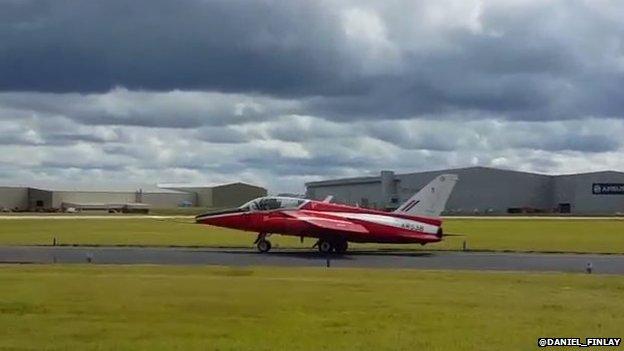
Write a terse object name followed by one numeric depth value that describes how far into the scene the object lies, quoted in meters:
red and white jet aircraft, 44.16
